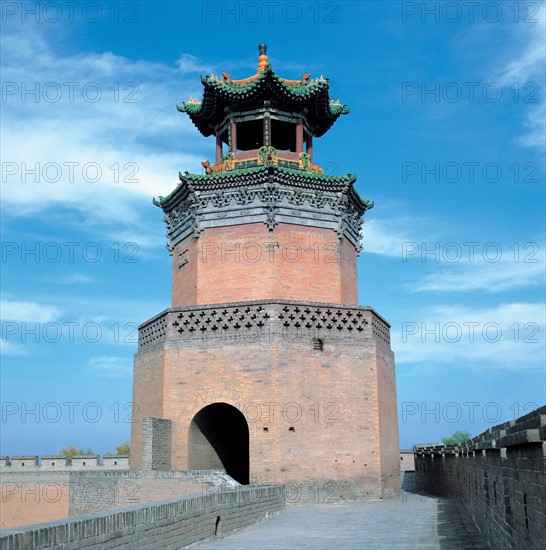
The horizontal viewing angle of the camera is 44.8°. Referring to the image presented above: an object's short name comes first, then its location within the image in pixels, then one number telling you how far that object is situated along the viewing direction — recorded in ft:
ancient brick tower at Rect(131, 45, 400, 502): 60.85
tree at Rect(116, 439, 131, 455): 140.53
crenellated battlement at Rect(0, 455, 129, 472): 78.54
